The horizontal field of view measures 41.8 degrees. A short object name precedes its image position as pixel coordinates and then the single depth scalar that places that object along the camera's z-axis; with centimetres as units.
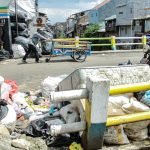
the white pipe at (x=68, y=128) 209
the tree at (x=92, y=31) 3068
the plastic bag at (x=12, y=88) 356
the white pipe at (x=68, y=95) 204
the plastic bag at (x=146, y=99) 243
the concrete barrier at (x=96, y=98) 201
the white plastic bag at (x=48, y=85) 387
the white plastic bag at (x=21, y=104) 311
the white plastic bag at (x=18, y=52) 931
